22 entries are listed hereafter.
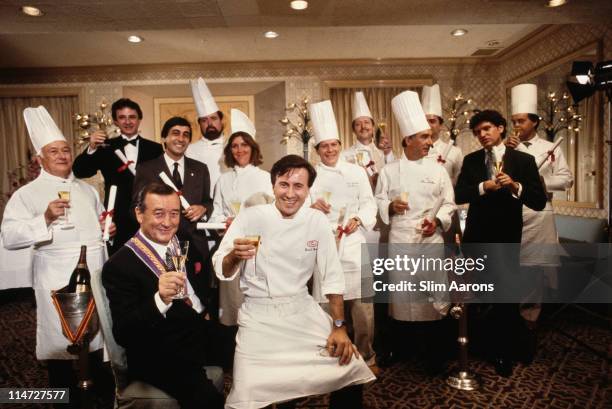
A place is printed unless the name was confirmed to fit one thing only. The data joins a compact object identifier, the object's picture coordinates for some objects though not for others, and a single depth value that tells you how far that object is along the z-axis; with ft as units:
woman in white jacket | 10.53
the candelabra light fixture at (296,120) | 24.27
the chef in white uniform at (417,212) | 10.37
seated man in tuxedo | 5.36
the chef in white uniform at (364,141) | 14.08
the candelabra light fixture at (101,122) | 22.71
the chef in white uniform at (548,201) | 11.77
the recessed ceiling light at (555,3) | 12.67
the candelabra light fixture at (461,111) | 25.02
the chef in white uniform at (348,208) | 9.88
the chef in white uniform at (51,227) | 8.01
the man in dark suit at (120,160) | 10.98
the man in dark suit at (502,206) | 10.21
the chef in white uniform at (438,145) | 14.10
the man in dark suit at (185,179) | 10.05
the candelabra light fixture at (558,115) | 17.98
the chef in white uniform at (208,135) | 12.41
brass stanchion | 9.04
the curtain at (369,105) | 25.49
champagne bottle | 6.65
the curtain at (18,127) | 25.66
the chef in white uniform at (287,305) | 5.68
